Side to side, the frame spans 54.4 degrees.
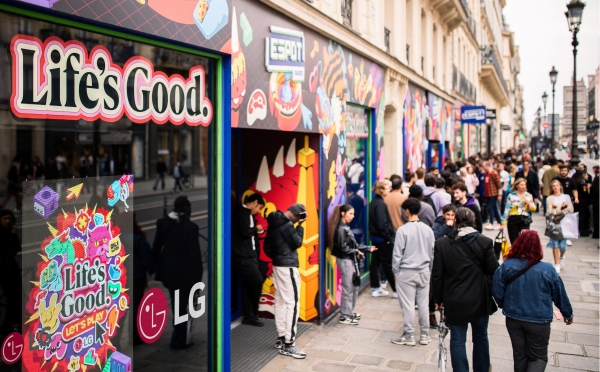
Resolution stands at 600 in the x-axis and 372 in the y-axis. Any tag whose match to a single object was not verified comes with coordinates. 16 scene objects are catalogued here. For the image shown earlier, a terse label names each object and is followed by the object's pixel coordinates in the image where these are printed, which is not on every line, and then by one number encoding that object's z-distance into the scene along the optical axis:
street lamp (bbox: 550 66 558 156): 33.81
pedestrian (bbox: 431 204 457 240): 7.39
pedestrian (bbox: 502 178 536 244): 10.59
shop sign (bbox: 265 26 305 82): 6.74
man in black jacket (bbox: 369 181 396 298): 8.88
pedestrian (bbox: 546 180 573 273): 10.74
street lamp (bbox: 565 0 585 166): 17.73
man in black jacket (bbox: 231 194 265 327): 7.50
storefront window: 3.66
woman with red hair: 5.08
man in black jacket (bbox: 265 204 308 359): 6.86
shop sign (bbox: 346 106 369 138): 9.78
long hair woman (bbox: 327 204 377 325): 8.00
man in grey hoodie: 7.09
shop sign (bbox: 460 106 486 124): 24.58
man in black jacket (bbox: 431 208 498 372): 5.64
